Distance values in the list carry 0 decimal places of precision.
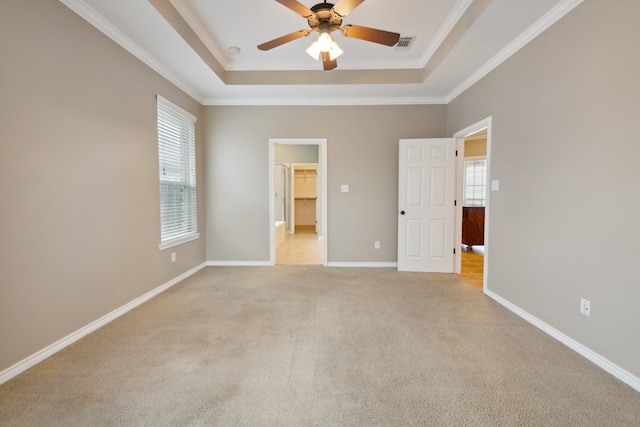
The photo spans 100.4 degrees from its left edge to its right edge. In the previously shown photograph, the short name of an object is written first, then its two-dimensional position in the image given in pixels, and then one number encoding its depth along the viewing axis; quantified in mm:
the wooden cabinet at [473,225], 5349
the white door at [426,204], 3898
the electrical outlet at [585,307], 1927
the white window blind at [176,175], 3256
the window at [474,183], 6339
